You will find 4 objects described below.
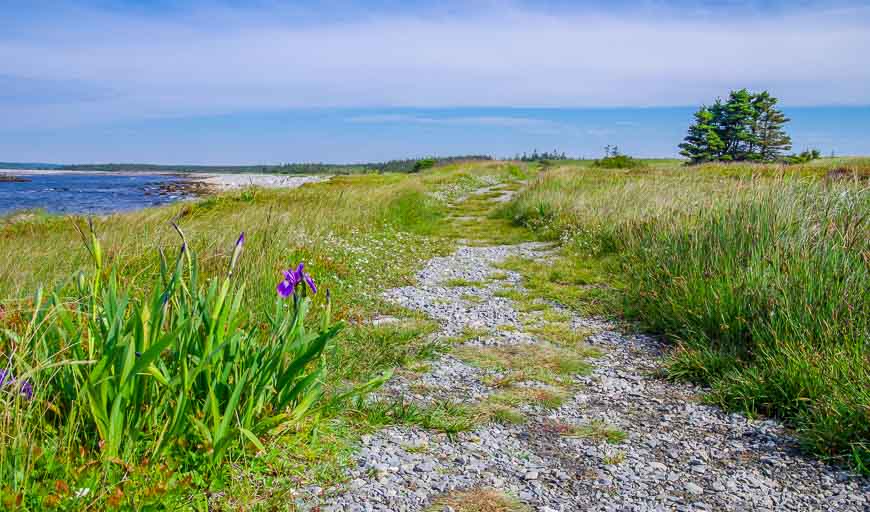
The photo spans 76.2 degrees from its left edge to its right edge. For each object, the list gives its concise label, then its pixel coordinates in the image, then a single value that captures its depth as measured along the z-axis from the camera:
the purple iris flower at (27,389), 2.45
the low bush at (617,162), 51.22
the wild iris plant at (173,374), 2.59
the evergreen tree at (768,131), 65.62
